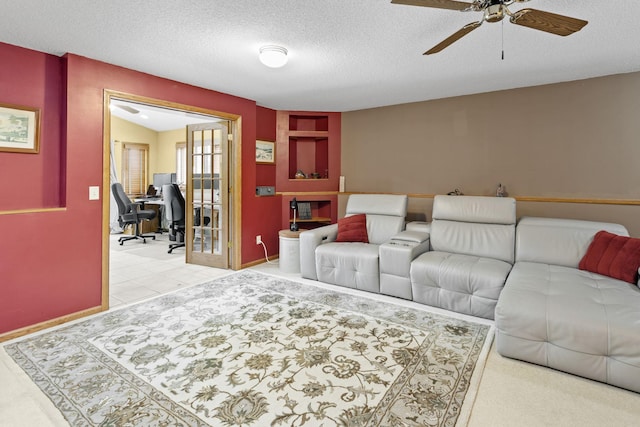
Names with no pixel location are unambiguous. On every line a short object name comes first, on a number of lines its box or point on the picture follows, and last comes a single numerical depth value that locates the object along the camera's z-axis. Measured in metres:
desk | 7.36
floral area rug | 1.66
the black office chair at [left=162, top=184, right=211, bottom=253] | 5.50
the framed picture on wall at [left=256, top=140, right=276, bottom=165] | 4.76
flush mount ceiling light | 2.63
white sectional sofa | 1.89
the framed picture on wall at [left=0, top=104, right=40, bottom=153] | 2.55
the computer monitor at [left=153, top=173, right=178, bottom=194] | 7.50
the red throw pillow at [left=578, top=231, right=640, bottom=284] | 2.41
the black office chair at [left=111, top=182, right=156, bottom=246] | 6.09
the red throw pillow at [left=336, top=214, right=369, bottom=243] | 3.93
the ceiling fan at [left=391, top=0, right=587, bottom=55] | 1.68
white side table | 4.16
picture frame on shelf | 5.07
